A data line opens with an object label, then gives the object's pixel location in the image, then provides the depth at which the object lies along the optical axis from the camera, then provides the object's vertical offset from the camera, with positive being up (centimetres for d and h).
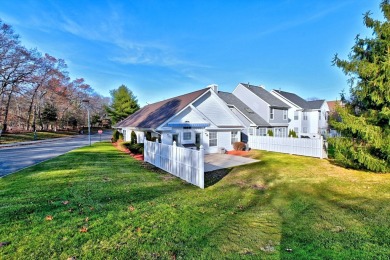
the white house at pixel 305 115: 3112 +210
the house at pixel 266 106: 2677 +290
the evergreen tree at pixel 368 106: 963 +117
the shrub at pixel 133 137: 2233 -102
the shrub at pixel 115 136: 2999 -127
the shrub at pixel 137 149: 1722 -177
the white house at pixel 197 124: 1731 +39
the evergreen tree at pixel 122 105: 5044 +549
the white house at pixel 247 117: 2362 +129
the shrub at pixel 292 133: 2891 -74
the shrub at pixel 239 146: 1989 -171
